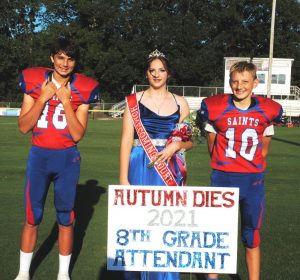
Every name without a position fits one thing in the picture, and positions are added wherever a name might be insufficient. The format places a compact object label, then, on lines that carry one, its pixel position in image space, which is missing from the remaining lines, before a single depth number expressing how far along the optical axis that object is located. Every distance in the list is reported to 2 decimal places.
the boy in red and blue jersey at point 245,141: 4.09
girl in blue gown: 4.11
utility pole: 29.53
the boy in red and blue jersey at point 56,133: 4.14
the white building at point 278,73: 43.66
